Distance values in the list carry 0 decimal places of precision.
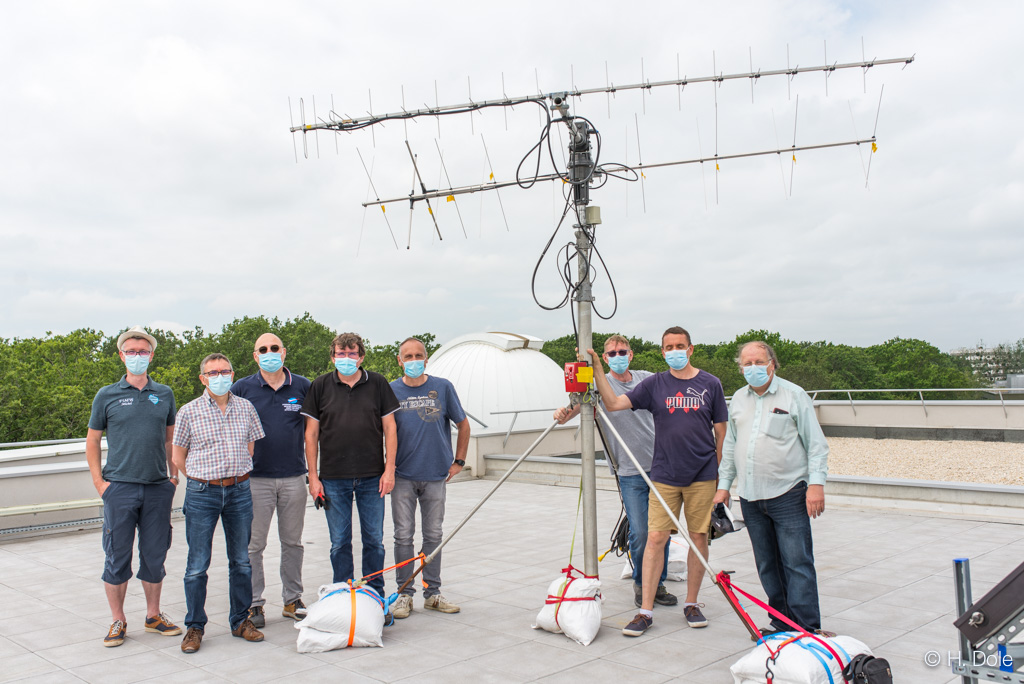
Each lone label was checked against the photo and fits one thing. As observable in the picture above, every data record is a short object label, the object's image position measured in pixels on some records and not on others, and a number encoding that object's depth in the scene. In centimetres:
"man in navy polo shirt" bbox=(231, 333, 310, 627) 552
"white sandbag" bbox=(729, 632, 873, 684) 383
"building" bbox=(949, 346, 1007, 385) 9658
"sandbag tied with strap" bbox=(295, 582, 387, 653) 495
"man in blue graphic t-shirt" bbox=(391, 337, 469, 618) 571
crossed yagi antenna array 598
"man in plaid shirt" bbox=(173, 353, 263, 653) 509
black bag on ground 383
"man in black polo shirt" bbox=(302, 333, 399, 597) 546
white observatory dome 2652
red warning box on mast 546
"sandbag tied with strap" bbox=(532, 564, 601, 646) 498
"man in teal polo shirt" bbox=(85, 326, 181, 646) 511
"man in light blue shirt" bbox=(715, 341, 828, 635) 460
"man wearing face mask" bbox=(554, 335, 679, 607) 582
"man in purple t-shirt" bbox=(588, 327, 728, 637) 519
